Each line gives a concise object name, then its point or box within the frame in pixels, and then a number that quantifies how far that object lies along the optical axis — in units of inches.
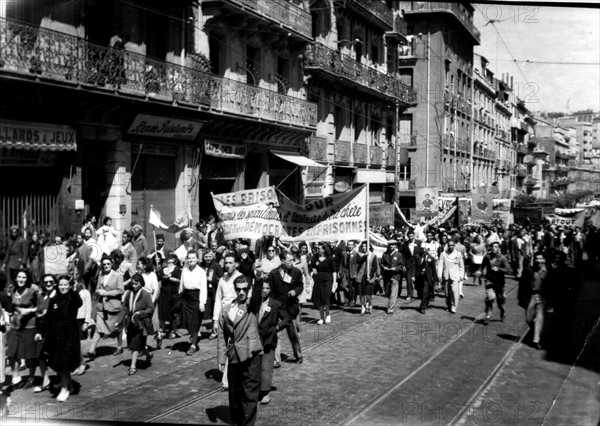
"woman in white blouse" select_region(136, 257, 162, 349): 438.9
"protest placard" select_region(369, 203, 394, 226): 1216.8
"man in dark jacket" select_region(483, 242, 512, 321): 610.9
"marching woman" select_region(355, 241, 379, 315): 636.1
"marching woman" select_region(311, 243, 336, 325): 574.9
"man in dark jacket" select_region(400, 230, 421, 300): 722.8
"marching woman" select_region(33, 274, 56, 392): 367.6
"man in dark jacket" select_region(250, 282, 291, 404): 347.6
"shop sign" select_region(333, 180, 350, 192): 1251.8
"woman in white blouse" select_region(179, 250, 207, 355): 467.8
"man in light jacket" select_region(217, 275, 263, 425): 309.3
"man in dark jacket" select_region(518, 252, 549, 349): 508.7
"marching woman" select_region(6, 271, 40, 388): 369.4
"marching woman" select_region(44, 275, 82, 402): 358.0
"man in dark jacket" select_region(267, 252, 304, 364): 425.1
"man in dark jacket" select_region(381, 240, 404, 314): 641.6
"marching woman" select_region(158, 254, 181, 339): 499.8
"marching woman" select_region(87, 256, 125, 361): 450.9
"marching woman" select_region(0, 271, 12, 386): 346.9
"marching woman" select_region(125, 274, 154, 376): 410.9
